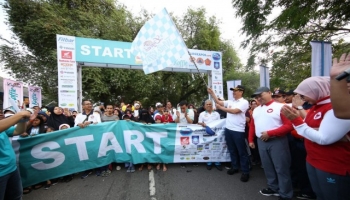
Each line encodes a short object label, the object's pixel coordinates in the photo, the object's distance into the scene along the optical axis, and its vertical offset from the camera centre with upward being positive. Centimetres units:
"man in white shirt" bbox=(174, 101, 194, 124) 507 -50
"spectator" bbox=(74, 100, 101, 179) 436 -41
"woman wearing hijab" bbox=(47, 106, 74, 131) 434 -47
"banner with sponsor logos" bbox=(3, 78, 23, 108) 677 +46
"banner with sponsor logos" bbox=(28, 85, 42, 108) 878 +31
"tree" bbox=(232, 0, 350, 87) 251 +129
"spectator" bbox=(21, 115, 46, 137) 368 -58
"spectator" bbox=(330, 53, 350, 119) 106 +3
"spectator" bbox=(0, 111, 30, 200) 189 -75
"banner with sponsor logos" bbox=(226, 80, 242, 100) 855 +78
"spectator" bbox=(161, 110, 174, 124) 511 -57
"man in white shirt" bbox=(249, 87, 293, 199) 261 -70
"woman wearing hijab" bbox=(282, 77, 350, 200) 150 -40
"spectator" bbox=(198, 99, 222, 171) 445 -43
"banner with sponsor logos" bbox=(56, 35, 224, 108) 667 +182
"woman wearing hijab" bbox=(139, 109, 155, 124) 491 -53
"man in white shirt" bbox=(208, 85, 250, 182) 348 -54
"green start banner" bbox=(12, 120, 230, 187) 334 -106
